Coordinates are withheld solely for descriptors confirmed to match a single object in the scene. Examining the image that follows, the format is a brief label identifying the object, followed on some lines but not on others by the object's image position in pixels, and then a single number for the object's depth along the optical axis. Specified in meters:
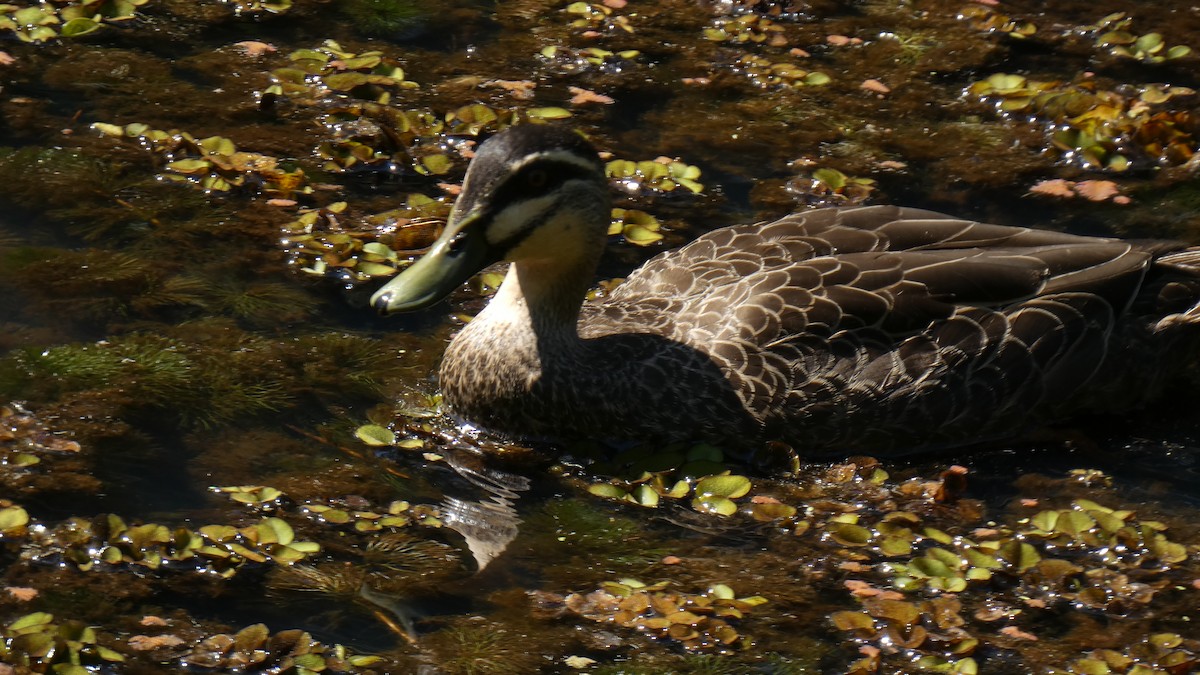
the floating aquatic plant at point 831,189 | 19.89
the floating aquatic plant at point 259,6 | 23.11
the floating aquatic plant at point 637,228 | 18.69
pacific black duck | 15.16
